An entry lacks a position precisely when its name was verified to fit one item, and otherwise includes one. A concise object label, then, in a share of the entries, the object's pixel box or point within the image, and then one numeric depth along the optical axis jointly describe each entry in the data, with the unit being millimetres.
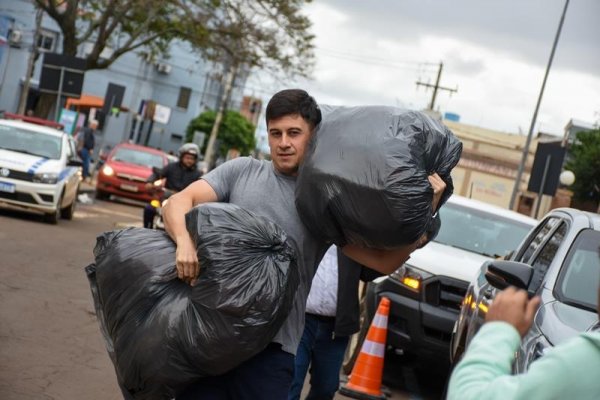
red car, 26141
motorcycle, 14464
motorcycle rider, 14202
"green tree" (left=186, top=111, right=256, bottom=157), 71812
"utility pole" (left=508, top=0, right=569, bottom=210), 31000
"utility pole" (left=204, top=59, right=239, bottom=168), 49284
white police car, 16094
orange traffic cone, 8430
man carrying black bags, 3830
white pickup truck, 8984
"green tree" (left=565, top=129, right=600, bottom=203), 35719
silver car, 4766
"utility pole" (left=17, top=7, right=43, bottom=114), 30656
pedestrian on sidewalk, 29547
